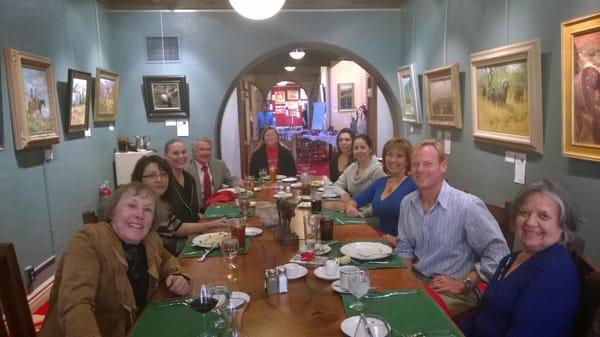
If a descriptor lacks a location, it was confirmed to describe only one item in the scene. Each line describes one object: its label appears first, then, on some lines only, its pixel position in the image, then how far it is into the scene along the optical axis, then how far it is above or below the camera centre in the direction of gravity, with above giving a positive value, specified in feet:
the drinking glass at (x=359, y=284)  5.14 -1.87
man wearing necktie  14.84 -1.32
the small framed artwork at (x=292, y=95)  66.28 +4.82
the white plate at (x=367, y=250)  7.01 -2.09
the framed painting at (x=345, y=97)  39.58 +2.49
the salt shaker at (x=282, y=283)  5.83 -2.04
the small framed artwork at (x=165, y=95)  18.40 +1.57
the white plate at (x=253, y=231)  8.80 -2.06
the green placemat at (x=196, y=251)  7.64 -2.10
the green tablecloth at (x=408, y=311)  4.79 -2.20
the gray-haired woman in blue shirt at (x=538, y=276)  4.73 -1.83
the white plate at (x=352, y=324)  4.37 -2.17
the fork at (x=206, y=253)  7.37 -2.09
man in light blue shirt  6.89 -1.93
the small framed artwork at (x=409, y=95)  16.48 +1.04
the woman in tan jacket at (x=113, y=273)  5.09 -1.77
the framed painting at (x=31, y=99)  10.60 +1.04
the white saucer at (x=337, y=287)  5.72 -2.14
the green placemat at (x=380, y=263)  6.70 -2.15
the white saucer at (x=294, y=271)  6.34 -2.10
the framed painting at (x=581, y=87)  7.12 +0.44
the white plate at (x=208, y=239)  8.00 -2.01
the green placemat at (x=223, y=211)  10.74 -2.04
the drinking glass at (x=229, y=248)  6.70 -1.78
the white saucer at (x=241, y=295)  5.57 -2.11
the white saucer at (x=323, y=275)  6.22 -2.12
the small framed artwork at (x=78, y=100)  13.69 +1.21
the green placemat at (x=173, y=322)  4.89 -2.19
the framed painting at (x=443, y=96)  13.03 +0.76
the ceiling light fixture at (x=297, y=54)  31.78 +5.30
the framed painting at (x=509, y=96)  9.05 +0.49
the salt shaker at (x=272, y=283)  5.80 -2.03
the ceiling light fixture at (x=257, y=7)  11.98 +3.32
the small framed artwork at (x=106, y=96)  15.87 +1.50
